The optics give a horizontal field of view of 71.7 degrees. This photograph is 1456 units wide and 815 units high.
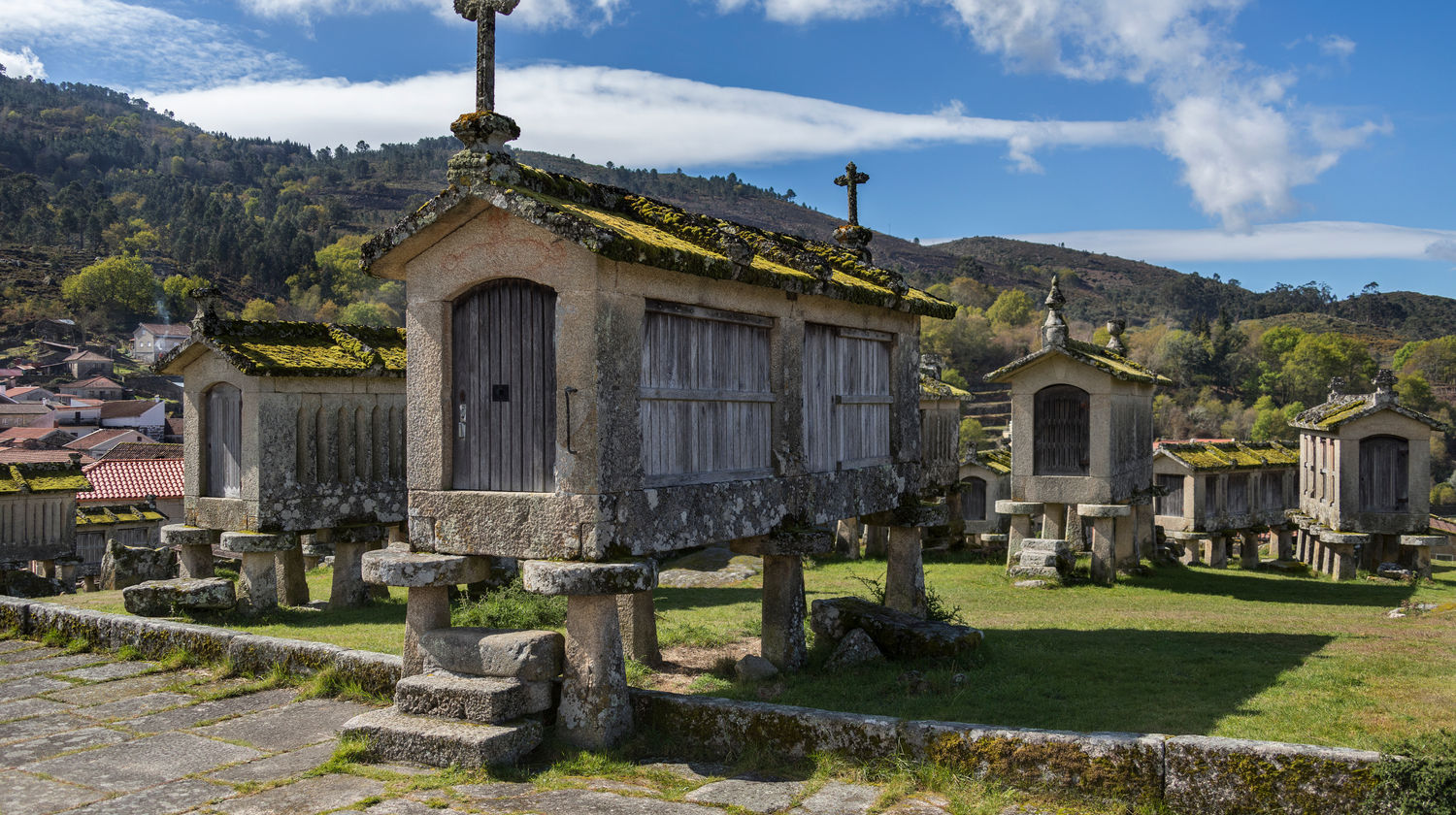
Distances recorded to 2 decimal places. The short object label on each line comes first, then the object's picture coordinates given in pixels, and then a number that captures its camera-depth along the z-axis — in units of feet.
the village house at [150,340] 308.40
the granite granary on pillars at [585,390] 22.48
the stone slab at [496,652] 22.79
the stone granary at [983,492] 78.02
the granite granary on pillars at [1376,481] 62.03
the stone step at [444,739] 20.85
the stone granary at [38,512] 58.34
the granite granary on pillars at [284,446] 41.96
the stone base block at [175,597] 38.63
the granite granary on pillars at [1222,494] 79.82
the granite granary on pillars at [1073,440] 52.29
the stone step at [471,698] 21.94
